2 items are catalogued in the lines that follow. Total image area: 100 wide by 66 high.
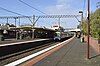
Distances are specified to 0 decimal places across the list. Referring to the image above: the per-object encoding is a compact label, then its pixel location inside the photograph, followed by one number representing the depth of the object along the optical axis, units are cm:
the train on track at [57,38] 2378
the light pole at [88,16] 696
